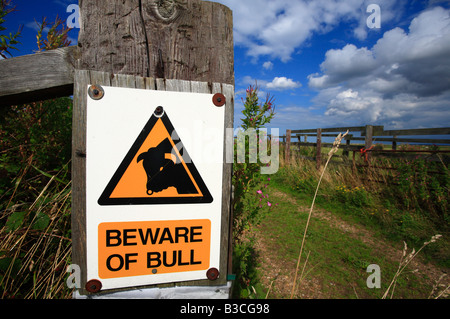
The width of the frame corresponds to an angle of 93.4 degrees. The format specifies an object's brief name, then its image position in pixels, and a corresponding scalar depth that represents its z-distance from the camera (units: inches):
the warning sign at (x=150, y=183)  12.2
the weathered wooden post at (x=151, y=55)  12.2
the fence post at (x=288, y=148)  321.1
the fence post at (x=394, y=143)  190.9
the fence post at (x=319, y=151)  248.9
